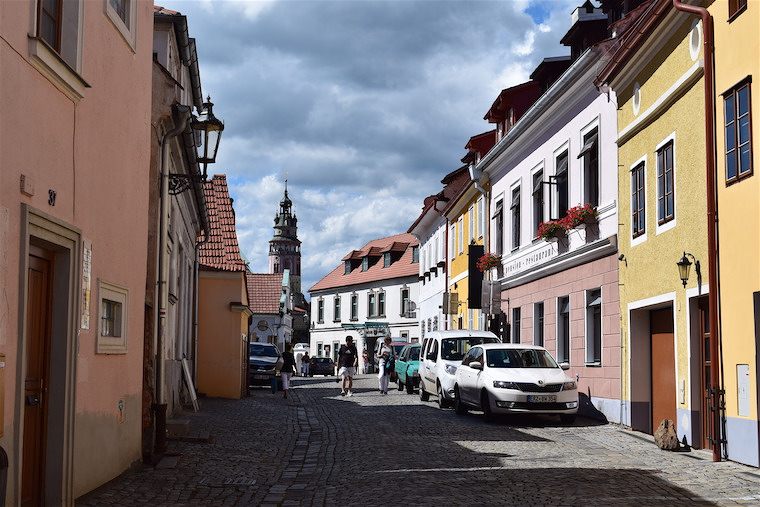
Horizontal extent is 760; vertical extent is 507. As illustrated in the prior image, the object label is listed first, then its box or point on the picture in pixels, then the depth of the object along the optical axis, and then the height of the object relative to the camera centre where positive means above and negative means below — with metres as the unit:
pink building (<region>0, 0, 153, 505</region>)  7.28 +0.86
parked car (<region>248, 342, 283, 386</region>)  34.12 -0.81
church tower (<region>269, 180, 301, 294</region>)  144.38 +13.23
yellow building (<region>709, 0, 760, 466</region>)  12.38 +1.58
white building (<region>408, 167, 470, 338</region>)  42.47 +4.17
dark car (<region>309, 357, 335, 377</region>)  66.19 -1.51
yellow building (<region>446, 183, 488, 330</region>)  33.19 +3.29
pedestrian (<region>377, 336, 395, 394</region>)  29.91 -0.81
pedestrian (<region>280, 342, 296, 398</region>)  28.91 -0.79
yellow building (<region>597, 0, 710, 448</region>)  14.80 +1.99
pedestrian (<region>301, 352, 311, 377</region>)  60.93 -1.37
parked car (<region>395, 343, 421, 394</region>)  30.92 -0.77
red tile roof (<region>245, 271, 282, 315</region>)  62.66 +3.14
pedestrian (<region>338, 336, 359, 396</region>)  28.38 -0.50
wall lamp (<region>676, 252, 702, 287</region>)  14.66 +1.12
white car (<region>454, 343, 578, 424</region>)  18.80 -0.76
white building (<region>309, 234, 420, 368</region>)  70.25 +3.35
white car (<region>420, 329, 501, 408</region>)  23.36 -0.33
